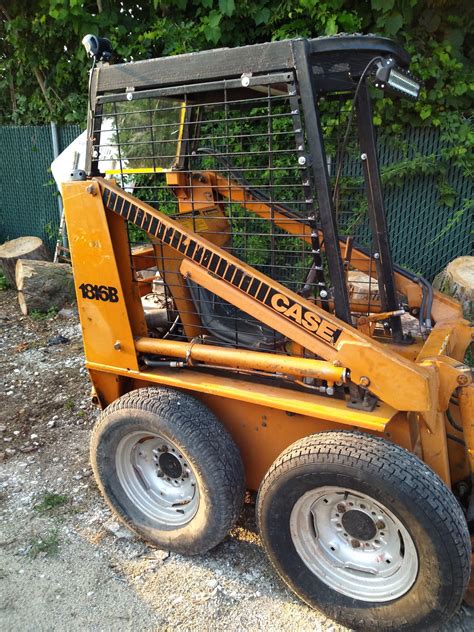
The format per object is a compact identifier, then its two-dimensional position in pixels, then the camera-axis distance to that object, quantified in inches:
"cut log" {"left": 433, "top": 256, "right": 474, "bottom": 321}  168.7
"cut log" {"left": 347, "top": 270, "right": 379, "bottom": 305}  128.1
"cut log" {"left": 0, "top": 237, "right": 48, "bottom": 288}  283.3
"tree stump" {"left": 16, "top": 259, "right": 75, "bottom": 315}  252.2
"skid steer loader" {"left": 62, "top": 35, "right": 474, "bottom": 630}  81.1
